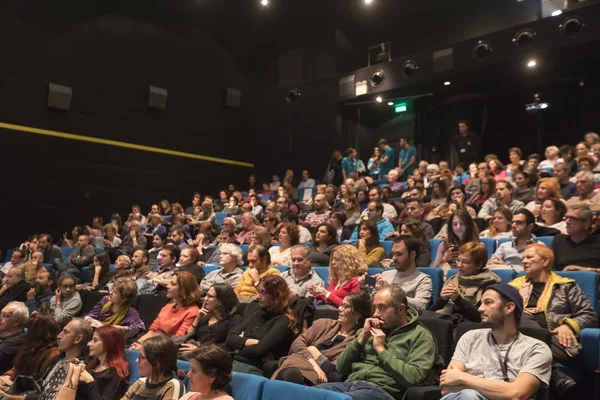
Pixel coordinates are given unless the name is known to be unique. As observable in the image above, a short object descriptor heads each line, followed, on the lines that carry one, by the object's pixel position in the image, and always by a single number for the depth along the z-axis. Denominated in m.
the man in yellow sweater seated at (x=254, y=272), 3.76
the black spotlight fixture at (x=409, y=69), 8.91
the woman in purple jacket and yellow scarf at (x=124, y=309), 3.85
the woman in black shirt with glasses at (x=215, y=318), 3.28
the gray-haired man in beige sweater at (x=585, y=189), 4.40
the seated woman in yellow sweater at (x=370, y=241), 3.98
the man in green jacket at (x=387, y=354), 2.29
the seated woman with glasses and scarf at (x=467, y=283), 2.76
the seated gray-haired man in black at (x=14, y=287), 5.05
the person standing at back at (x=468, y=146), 8.25
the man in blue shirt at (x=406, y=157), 8.81
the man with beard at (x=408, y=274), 3.06
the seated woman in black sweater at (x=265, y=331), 2.90
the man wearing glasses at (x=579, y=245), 3.17
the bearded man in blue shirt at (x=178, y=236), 5.77
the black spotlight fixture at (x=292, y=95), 10.48
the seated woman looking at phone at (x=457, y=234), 3.58
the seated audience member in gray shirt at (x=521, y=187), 5.23
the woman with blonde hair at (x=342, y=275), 3.23
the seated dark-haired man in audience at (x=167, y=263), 4.51
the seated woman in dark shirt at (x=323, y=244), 4.29
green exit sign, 10.33
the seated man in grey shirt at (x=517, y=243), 3.47
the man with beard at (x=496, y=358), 2.05
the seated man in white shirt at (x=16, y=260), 6.08
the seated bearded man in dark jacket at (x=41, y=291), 4.91
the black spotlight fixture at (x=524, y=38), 7.54
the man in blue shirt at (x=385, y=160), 8.95
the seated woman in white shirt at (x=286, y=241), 4.55
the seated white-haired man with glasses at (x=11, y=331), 3.73
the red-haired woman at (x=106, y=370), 2.91
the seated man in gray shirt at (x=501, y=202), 4.87
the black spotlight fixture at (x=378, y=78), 9.38
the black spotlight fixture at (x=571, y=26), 7.11
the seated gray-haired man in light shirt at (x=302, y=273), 3.54
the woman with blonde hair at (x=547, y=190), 4.23
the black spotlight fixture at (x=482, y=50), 7.97
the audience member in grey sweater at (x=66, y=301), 4.39
